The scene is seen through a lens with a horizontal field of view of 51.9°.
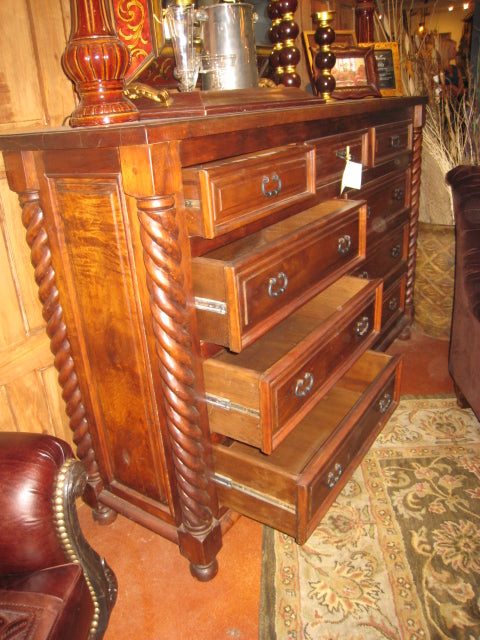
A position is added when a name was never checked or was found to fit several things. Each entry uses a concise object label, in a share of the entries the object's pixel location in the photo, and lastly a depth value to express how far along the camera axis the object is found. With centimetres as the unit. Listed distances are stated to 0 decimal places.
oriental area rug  130
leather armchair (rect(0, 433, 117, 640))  92
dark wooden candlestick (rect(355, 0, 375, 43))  248
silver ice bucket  154
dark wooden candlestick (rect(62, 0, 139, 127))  108
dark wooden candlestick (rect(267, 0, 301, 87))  185
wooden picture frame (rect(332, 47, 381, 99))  221
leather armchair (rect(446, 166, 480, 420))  178
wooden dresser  110
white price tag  171
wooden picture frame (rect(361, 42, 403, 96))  250
